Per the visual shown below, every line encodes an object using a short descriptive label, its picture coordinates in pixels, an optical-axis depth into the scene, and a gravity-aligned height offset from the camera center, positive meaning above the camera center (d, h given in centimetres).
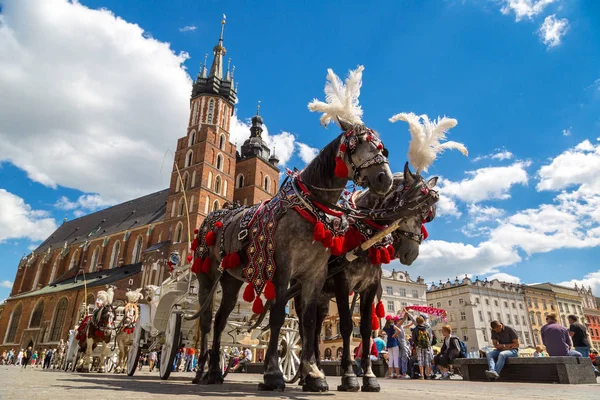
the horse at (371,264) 439 +108
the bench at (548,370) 593 -11
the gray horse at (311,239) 357 +107
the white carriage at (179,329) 551 +47
